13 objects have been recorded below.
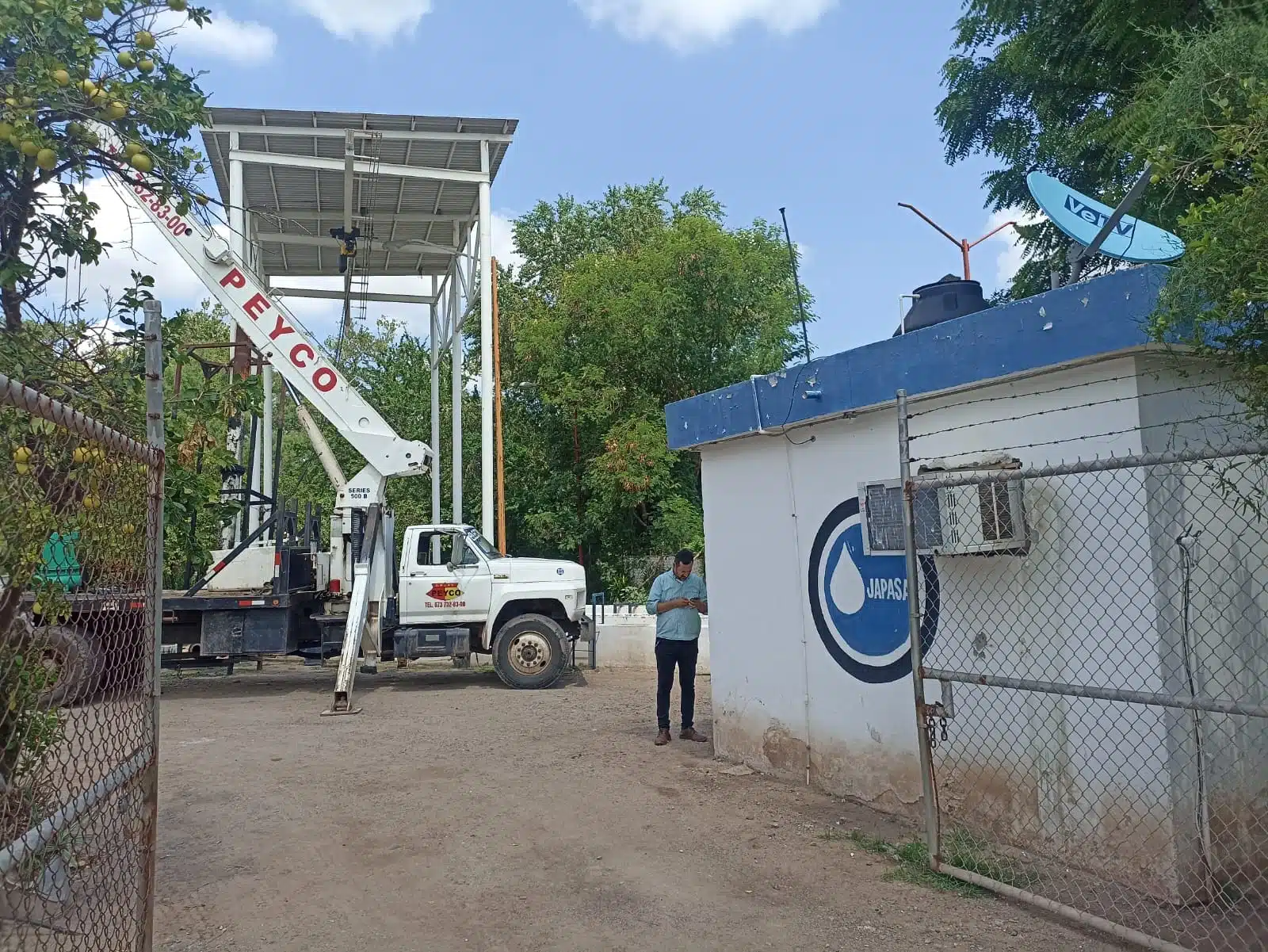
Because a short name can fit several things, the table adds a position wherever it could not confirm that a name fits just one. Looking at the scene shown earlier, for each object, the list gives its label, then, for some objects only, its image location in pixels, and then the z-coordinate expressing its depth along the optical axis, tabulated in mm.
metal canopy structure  15805
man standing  9219
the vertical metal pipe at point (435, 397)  18812
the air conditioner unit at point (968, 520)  5445
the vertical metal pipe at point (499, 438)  17453
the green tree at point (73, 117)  3479
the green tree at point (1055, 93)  7934
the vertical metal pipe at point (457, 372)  18609
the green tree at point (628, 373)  21453
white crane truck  13703
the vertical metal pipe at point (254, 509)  15773
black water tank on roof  6898
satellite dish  6262
